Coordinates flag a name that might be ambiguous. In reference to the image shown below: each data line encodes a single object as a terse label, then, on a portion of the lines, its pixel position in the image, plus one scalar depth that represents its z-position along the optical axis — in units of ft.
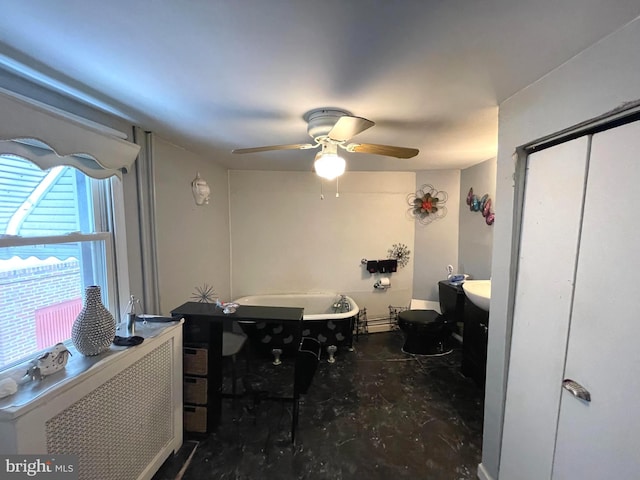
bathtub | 9.34
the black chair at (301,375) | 6.17
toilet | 9.68
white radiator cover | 3.02
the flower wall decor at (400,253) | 11.98
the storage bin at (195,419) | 6.03
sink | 7.01
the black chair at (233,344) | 6.97
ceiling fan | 4.72
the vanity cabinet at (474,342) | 7.56
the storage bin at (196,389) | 6.01
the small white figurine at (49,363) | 3.44
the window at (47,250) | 3.75
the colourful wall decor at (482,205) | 9.25
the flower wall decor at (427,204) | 11.51
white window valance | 3.32
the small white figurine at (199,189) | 8.30
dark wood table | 6.00
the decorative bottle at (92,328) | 4.01
